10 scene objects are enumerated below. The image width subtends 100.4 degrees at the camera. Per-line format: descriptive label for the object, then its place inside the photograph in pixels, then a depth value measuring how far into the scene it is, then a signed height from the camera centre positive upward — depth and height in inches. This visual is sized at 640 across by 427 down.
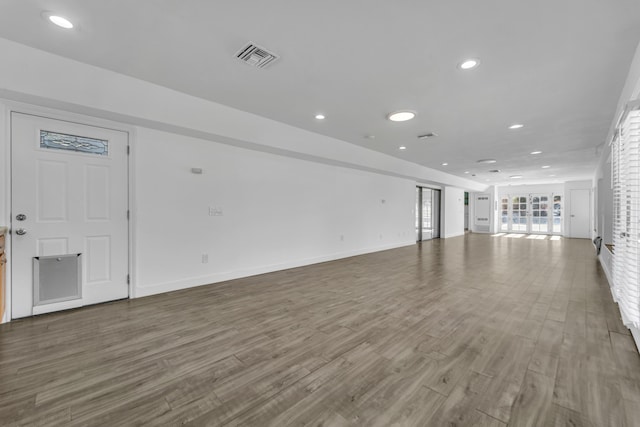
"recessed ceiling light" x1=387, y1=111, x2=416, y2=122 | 157.3 +59.5
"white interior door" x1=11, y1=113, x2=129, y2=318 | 114.6 -0.4
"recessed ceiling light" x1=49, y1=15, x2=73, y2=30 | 84.5 +62.2
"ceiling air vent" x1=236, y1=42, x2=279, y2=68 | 97.3 +60.4
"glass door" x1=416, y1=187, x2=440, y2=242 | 398.6 -0.3
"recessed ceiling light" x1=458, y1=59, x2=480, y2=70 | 103.7 +59.5
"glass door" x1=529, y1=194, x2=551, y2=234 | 498.0 -1.8
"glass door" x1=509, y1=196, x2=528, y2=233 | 521.3 +0.0
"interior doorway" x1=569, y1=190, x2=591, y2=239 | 450.0 +0.2
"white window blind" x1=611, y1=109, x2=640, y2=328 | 80.2 -1.6
